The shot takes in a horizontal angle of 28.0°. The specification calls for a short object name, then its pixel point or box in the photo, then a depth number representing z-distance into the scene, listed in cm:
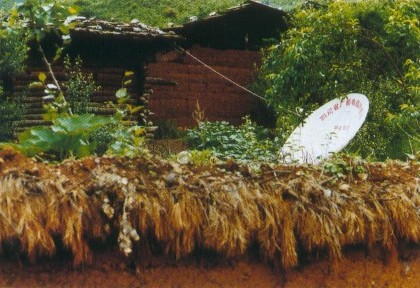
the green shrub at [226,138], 737
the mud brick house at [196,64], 1180
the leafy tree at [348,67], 831
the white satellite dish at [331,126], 612
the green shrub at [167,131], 1327
